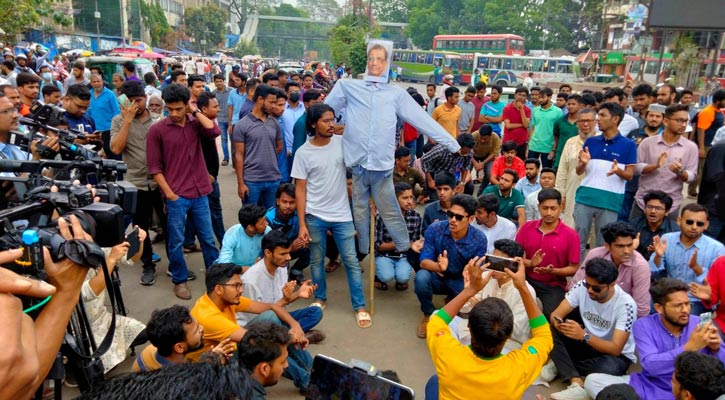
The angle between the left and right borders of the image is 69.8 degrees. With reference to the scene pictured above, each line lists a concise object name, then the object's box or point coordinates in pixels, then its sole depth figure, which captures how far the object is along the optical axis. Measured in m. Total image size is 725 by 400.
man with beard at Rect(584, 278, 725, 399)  2.81
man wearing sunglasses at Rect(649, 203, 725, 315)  3.82
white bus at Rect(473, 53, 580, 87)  32.25
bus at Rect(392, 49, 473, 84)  36.44
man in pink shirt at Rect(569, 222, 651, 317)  3.68
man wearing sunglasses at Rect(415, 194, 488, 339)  4.01
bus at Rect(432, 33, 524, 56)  36.88
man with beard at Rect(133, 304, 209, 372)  2.55
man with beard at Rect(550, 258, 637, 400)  3.35
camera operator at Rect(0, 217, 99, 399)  1.23
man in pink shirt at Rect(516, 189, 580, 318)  4.04
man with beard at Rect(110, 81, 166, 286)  4.56
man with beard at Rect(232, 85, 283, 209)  4.94
